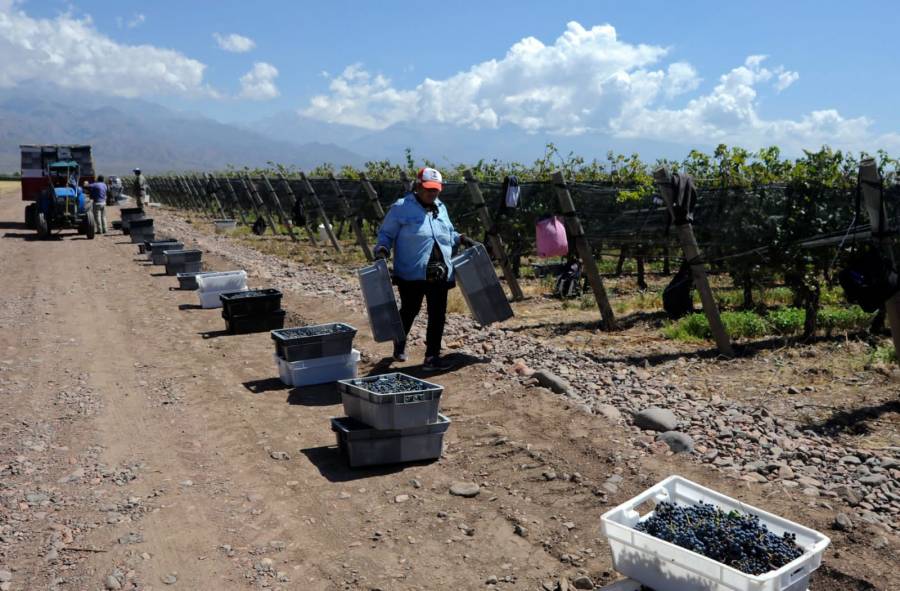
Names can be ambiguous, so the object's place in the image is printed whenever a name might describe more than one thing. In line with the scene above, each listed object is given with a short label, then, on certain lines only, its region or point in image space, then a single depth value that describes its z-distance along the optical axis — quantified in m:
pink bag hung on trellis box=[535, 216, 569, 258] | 9.22
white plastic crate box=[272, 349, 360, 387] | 6.73
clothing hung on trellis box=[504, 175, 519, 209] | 10.23
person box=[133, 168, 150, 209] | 26.83
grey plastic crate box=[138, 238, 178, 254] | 16.64
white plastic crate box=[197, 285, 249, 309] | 10.83
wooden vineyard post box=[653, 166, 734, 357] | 7.59
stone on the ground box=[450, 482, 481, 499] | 4.62
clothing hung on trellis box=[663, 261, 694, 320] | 9.34
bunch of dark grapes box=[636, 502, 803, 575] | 3.12
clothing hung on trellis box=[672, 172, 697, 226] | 7.68
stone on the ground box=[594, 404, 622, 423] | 5.59
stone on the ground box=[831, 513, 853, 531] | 3.90
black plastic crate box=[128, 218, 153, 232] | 19.77
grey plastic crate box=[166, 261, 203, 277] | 13.80
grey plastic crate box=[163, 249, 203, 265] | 13.91
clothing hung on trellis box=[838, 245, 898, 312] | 5.77
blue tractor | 20.67
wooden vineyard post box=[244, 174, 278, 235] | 23.36
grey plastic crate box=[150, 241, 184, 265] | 15.54
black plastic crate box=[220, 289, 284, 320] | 8.99
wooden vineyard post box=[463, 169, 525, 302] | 11.18
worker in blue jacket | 6.71
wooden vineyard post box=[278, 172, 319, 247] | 19.43
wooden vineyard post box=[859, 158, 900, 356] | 5.89
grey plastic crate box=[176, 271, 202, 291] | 12.53
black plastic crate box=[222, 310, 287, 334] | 9.10
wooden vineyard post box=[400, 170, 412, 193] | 13.17
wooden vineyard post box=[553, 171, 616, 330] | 8.83
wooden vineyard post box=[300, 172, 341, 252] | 17.55
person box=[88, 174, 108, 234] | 21.95
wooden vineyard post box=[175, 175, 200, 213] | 40.39
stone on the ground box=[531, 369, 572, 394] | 6.20
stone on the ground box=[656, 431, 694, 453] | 4.98
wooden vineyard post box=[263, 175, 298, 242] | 20.87
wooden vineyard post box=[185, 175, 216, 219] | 36.12
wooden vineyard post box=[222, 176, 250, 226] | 28.09
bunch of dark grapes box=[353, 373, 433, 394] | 5.23
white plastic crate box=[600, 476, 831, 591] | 2.98
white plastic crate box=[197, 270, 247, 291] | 10.84
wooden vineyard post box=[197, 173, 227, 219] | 32.76
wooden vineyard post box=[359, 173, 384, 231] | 14.69
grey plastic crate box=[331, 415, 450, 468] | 4.93
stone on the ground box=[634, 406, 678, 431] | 5.28
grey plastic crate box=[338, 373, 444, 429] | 4.90
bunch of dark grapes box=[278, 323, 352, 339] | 6.91
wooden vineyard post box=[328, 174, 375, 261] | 15.86
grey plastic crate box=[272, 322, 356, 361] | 6.65
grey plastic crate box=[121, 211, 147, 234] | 22.04
